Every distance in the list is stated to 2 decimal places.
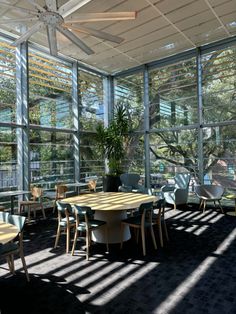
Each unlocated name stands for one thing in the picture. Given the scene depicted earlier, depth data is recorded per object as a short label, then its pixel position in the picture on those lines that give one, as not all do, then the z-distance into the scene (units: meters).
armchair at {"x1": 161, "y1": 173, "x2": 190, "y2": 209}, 7.23
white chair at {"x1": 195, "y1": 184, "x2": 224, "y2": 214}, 6.95
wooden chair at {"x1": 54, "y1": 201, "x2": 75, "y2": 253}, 4.12
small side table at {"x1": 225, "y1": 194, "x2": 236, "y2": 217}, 6.56
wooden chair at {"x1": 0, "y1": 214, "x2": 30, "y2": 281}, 2.98
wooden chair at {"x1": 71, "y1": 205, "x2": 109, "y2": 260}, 3.90
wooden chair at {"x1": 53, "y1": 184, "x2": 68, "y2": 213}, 6.96
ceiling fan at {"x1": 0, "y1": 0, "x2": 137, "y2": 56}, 3.46
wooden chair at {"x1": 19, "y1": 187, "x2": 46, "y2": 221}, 6.28
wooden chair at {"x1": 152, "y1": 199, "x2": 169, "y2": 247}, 4.47
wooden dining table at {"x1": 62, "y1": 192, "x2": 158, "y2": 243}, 4.20
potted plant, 8.53
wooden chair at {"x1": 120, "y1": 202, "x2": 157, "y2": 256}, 4.06
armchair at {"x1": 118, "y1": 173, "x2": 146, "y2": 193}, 8.34
